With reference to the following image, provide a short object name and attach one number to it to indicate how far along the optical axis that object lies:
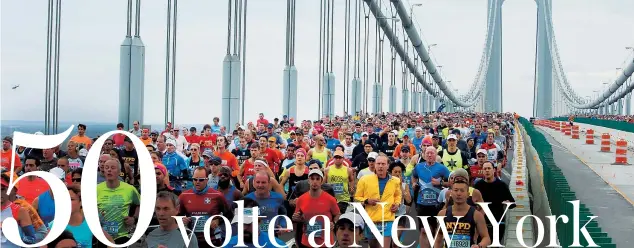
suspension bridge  19.11
